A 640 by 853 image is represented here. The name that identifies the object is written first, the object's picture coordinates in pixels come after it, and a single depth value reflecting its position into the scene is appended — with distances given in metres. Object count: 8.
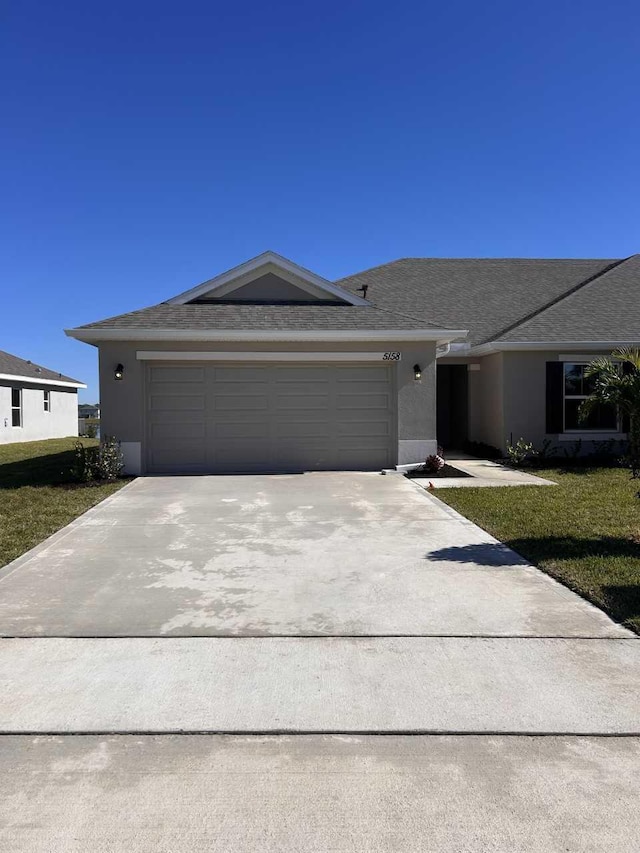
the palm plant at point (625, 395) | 7.07
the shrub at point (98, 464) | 11.43
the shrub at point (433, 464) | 12.23
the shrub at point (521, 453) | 13.58
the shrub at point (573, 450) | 14.12
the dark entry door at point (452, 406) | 17.27
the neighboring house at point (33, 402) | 23.56
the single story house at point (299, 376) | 12.28
